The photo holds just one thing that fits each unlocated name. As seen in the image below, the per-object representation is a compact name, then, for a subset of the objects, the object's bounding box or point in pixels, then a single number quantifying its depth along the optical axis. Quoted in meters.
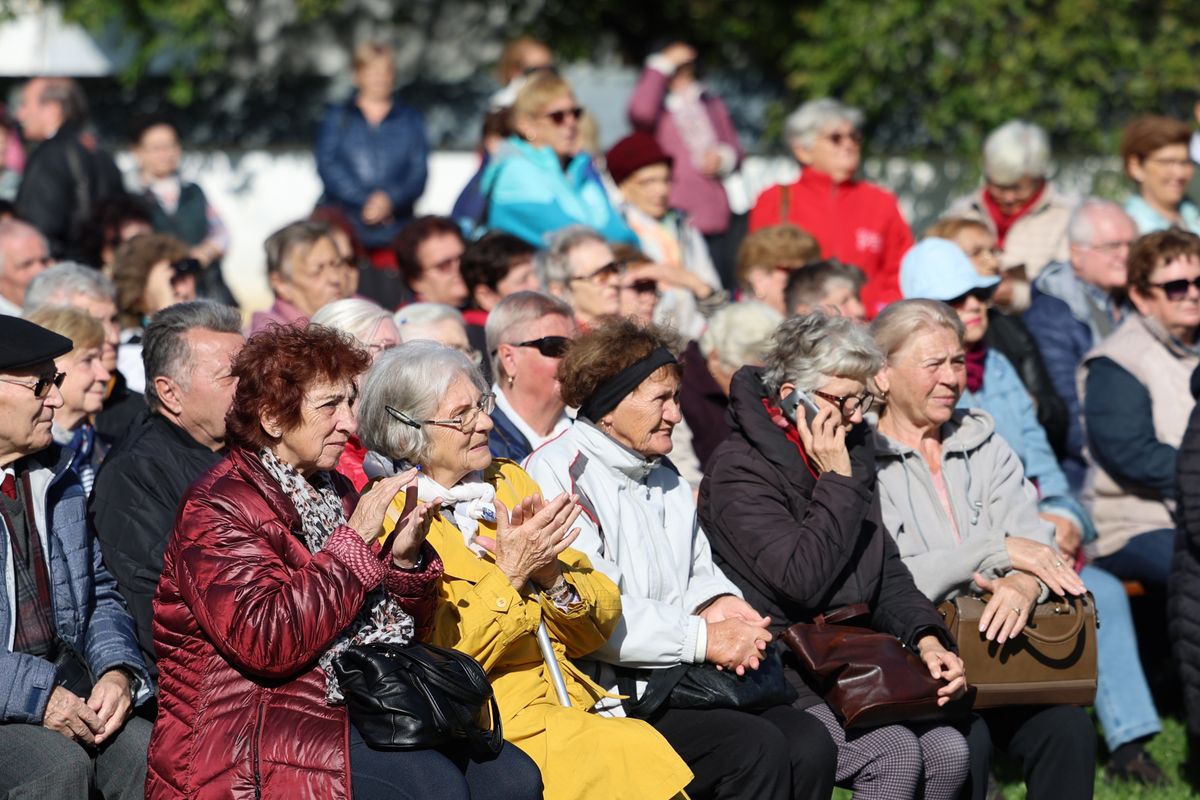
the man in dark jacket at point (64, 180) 19.25
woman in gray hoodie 11.17
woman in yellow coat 9.26
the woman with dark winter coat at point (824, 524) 10.59
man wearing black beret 9.07
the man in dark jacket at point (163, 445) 10.18
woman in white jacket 10.02
